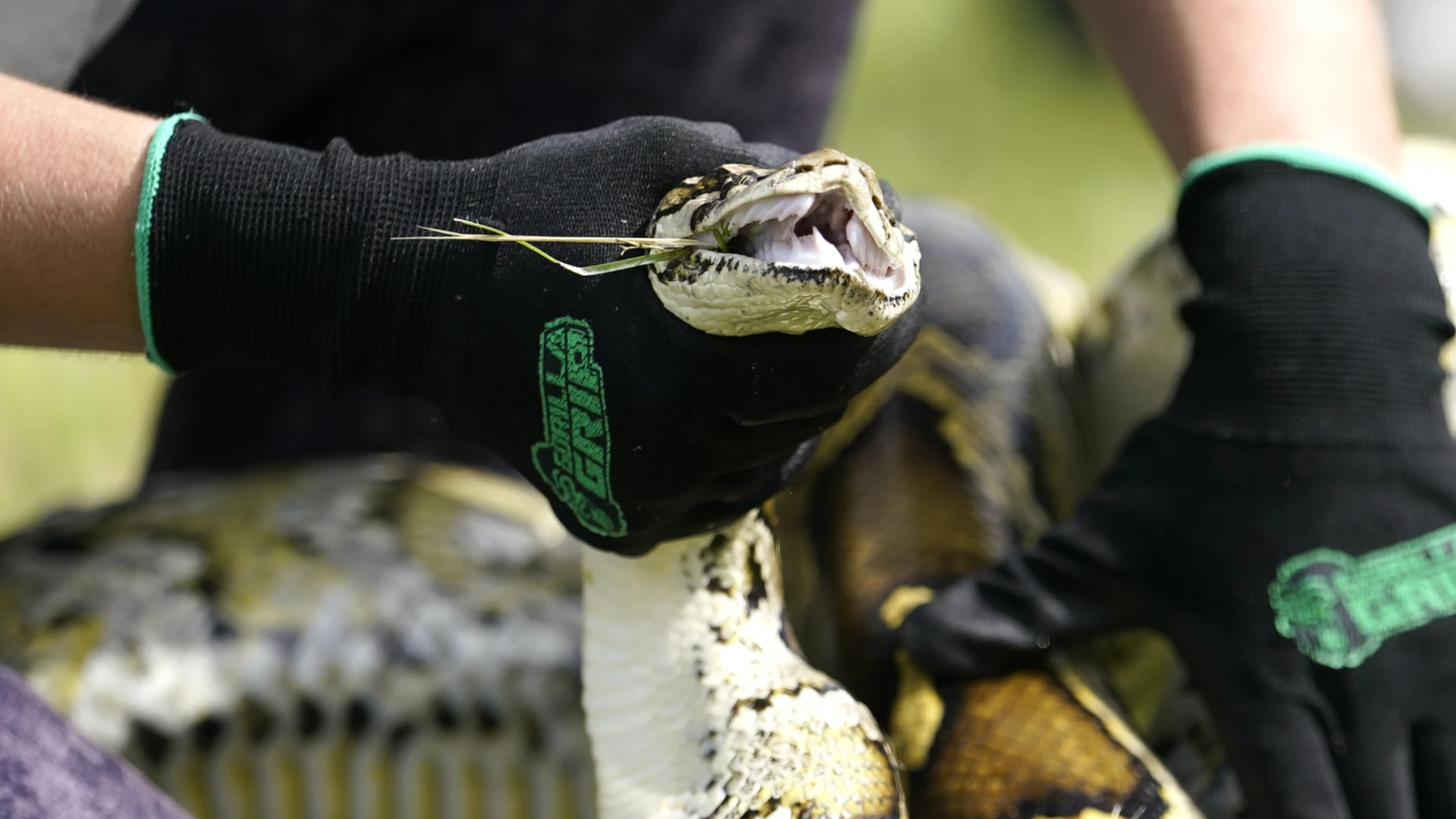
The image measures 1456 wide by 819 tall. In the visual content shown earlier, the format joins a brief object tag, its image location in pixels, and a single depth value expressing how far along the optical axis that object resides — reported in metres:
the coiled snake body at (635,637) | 3.68
